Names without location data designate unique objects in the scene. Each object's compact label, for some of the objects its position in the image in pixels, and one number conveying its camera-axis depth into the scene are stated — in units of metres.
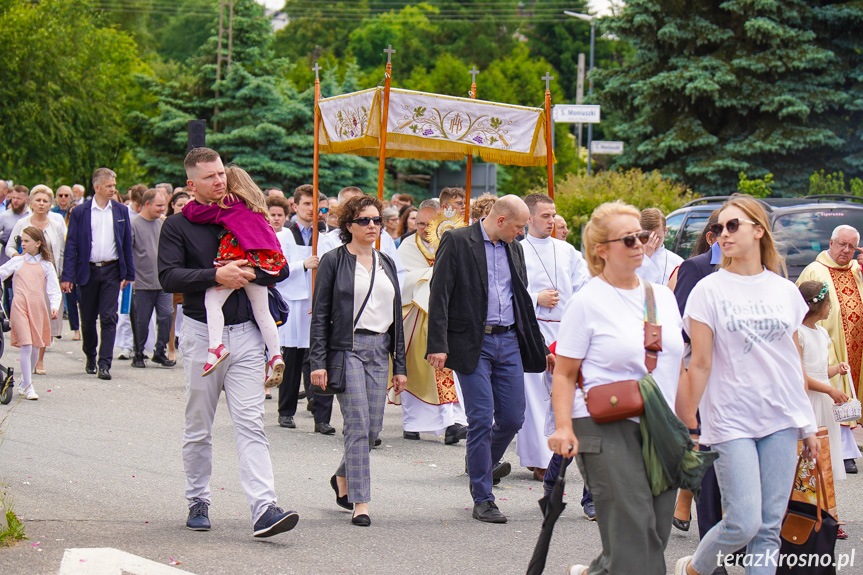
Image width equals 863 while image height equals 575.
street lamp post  30.45
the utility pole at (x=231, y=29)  35.11
